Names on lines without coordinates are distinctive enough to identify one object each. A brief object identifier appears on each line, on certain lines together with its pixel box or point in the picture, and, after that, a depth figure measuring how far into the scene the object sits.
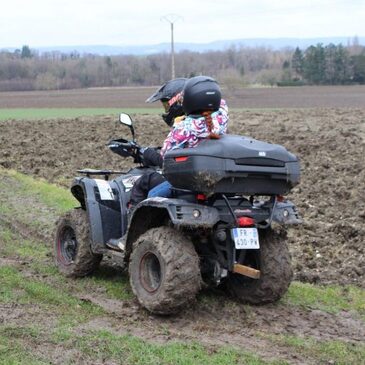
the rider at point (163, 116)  6.55
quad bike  5.67
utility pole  54.69
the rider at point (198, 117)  5.82
